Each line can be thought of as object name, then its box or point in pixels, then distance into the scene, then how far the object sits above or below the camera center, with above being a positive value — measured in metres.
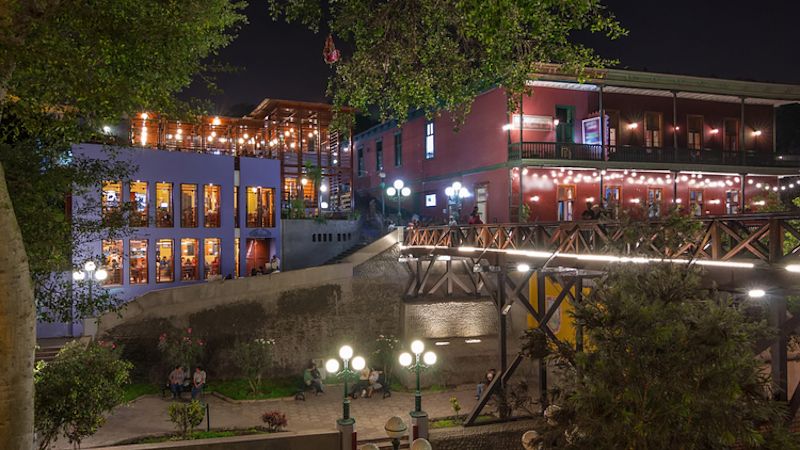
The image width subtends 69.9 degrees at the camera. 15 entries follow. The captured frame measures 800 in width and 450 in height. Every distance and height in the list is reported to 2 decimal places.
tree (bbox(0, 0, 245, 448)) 6.70 +2.27
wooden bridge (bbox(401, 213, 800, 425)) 7.90 -0.61
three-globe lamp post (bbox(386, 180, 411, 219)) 27.86 +1.97
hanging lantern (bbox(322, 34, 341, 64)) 20.61 +6.46
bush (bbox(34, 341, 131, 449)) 9.77 -2.79
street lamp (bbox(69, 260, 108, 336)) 16.50 -1.31
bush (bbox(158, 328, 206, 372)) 19.11 -4.01
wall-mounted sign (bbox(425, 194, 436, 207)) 32.19 +1.60
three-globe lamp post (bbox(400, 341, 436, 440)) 14.53 -4.78
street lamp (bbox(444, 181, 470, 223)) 28.12 +1.71
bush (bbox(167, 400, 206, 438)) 14.45 -4.67
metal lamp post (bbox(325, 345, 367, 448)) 13.80 -4.60
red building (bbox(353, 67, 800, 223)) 26.02 +3.70
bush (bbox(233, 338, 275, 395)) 19.66 -4.48
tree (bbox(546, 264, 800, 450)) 5.82 -1.59
